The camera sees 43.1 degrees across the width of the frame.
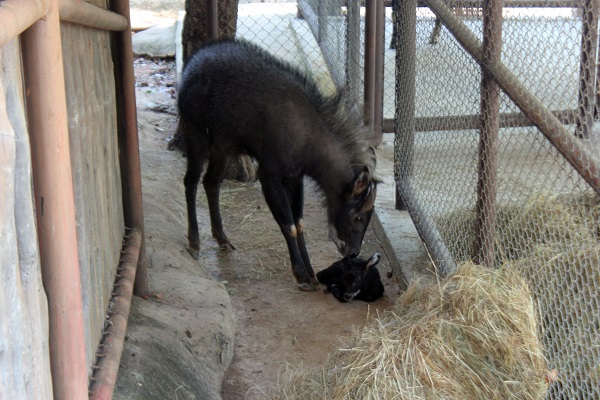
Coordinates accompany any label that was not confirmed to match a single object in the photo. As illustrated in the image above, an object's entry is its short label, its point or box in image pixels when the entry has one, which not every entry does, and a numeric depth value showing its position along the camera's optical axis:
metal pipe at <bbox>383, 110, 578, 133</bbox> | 5.26
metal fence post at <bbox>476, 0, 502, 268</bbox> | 4.27
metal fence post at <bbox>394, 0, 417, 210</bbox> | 6.41
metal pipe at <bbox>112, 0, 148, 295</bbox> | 4.55
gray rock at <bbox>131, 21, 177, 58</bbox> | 14.55
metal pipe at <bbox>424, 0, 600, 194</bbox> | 3.33
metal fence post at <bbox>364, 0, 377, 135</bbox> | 8.16
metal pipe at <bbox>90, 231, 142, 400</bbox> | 2.74
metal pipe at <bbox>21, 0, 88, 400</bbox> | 2.05
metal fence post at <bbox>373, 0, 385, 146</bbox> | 8.32
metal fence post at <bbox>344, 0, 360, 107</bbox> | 9.03
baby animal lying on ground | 5.74
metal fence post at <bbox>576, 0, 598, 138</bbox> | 3.55
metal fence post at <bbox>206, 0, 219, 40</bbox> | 7.55
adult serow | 6.03
